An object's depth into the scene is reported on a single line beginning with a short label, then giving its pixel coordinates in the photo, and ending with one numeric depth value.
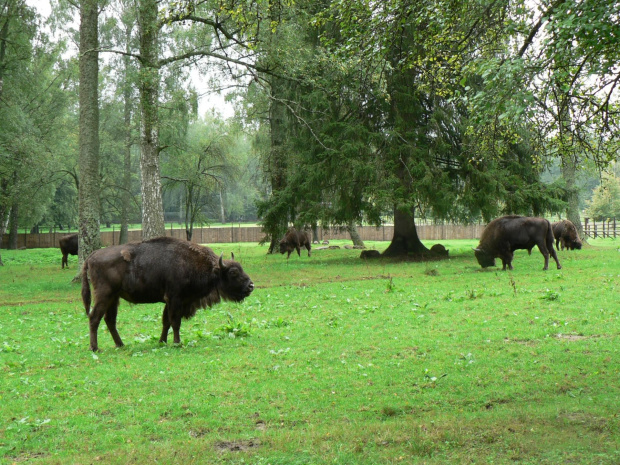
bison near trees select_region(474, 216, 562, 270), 20.66
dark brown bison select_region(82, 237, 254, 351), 10.15
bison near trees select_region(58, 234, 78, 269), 31.00
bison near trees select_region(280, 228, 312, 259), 33.66
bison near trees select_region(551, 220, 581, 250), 31.92
